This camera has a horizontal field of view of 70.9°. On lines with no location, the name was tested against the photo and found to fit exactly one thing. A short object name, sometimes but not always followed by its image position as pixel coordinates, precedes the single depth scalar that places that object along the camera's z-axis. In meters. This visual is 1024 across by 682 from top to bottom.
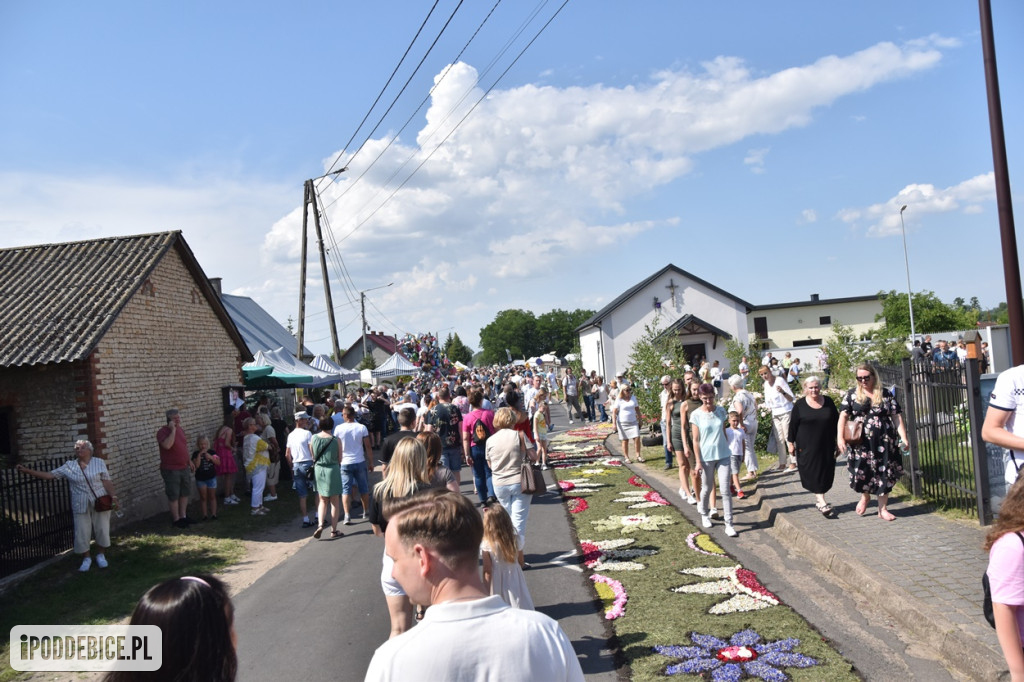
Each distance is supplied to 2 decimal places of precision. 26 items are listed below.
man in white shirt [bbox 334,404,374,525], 10.81
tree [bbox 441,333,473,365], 117.41
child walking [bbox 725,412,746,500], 10.59
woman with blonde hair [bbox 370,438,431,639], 5.75
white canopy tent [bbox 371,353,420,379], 29.11
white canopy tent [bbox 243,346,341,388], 18.73
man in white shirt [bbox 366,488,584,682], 1.94
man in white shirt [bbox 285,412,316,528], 11.84
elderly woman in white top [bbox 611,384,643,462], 15.11
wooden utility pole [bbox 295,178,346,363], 23.14
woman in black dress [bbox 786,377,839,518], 8.55
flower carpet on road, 5.05
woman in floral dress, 8.19
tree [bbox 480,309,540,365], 144.38
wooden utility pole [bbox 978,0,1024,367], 8.20
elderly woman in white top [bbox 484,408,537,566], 7.43
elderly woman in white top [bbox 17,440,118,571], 9.48
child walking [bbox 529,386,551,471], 15.86
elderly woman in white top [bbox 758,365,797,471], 11.95
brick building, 11.54
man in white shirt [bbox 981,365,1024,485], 4.53
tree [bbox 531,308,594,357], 144.88
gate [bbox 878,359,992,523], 7.43
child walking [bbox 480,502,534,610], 4.46
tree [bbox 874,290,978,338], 47.62
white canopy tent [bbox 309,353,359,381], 23.73
